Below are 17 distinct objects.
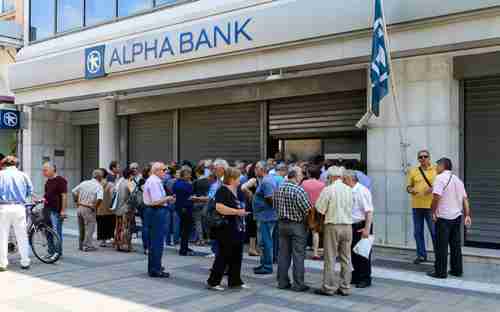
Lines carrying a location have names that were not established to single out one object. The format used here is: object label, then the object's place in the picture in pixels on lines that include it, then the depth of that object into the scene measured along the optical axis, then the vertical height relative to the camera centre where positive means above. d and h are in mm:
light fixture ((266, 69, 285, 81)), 10648 +1822
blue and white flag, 8297 +1725
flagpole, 8719 +583
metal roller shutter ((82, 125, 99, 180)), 18345 +363
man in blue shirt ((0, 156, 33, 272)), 8047 -840
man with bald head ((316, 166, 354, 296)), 6375 -926
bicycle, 8625 -1451
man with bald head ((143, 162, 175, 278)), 7504 -938
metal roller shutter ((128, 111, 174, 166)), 15023 +706
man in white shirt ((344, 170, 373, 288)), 6684 -862
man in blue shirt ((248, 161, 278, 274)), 7586 -914
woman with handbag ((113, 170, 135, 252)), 9812 -1002
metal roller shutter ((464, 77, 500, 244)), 8828 +93
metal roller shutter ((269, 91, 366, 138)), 10969 +1096
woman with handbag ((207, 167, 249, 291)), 6672 -936
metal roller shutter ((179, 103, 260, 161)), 12898 +765
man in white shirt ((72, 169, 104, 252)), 9750 -906
